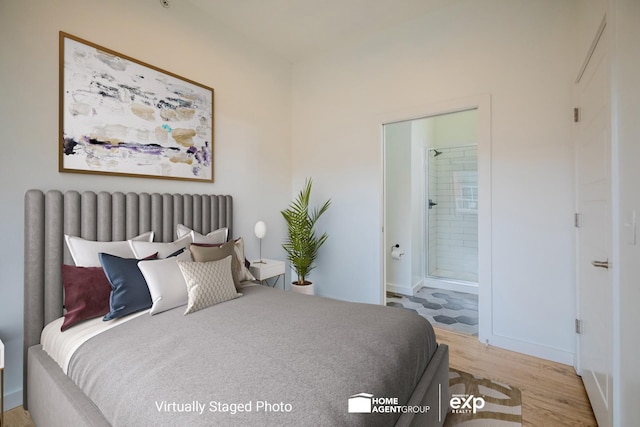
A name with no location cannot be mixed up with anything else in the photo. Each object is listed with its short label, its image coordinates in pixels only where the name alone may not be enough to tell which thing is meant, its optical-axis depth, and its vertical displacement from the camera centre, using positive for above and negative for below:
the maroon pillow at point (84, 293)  1.67 -0.47
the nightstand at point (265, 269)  2.94 -0.57
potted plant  3.50 -0.33
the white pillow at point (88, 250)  1.88 -0.24
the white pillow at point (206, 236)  2.48 -0.20
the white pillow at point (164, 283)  1.76 -0.43
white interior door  1.46 -0.13
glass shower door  4.47 -0.02
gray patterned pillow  1.81 -0.45
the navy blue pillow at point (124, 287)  1.69 -0.44
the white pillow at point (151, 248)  2.06 -0.25
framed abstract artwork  2.05 +0.77
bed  0.98 -0.61
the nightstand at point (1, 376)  1.44 -0.81
